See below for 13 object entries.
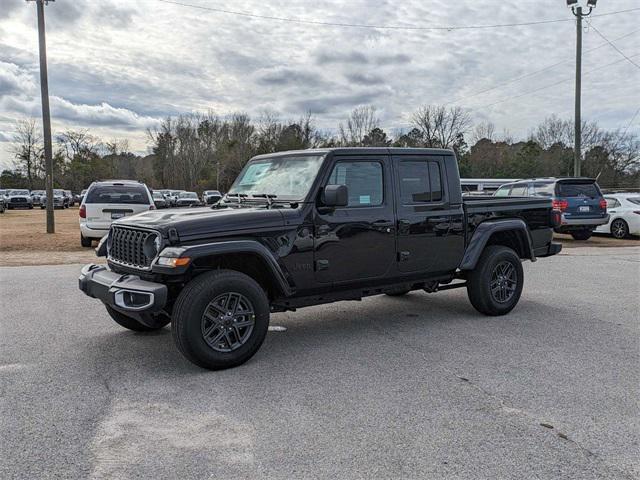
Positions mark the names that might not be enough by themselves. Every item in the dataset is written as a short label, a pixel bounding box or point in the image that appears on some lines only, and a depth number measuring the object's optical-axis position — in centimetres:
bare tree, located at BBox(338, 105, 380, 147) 5929
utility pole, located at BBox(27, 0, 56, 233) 1800
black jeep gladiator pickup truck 453
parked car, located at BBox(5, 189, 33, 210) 4144
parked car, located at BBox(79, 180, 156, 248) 1284
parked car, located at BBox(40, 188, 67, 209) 4419
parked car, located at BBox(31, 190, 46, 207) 4803
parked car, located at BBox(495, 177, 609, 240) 1556
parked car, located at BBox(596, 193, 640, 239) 1728
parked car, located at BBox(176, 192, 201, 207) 3985
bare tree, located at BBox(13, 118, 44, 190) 6919
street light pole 2153
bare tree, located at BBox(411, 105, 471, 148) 5888
